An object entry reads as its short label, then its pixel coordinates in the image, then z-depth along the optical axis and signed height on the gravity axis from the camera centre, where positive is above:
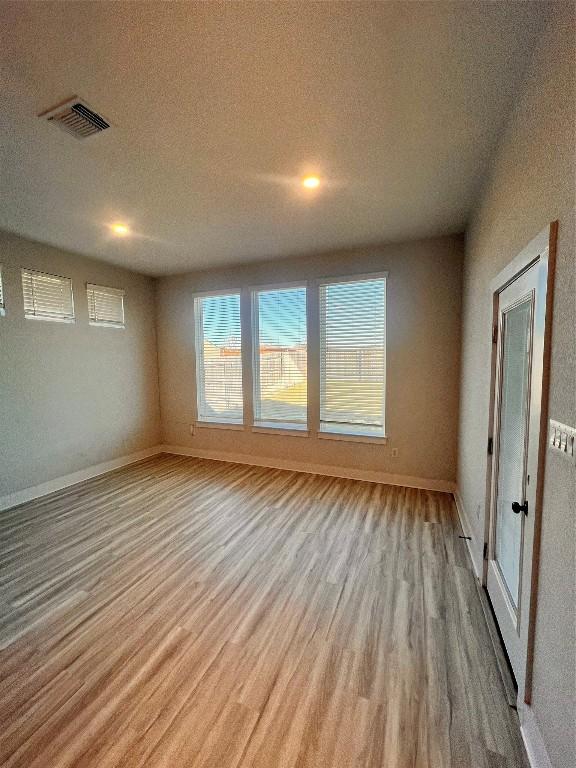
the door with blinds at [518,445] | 1.26 -0.44
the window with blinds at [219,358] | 4.72 +0.05
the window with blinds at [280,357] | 4.28 +0.06
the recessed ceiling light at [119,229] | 3.21 +1.41
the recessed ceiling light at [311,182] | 2.36 +1.38
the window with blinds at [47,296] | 3.55 +0.79
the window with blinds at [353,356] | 3.88 +0.06
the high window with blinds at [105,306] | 4.23 +0.80
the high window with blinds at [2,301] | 3.30 +0.65
